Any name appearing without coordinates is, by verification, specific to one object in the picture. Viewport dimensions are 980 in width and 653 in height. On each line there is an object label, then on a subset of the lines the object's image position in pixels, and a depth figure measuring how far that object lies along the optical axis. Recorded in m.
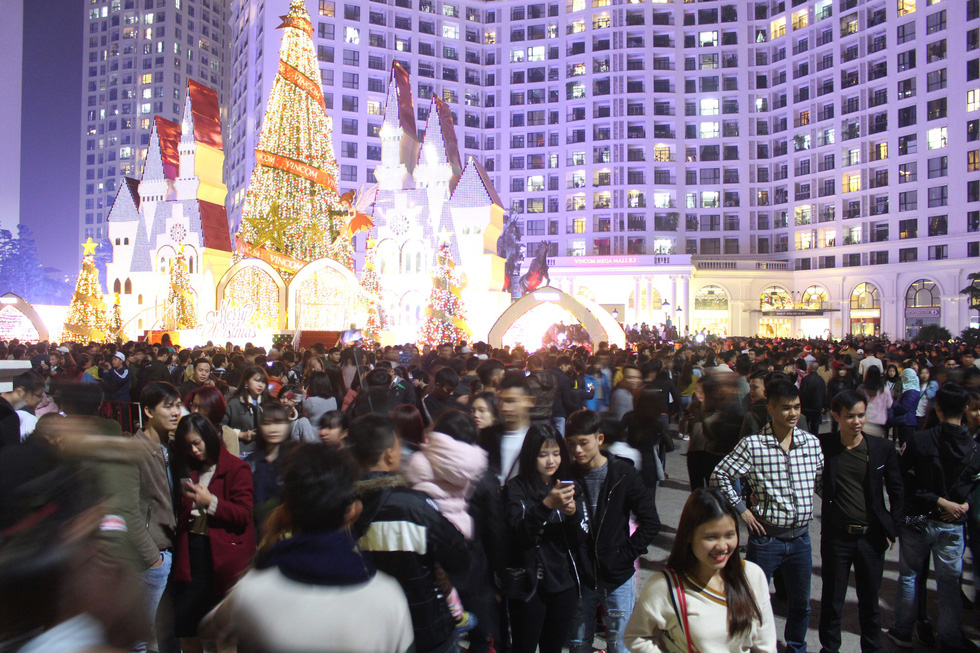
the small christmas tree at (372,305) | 24.97
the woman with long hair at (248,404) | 6.03
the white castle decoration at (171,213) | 33.53
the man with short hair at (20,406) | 4.81
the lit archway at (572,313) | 19.00
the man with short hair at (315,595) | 1.99
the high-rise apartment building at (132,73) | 88.19
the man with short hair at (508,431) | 4.50
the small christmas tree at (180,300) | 26.98
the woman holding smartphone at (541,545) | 3.38
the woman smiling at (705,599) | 2.57
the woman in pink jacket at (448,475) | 3.31
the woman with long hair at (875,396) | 8.07
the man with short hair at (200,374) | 7.89
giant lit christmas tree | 25.36
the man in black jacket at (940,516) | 4.38
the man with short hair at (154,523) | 3.43
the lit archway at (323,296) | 24.67
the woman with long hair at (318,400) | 6.09
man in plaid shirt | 4.01
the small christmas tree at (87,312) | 26.70
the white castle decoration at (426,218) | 30.91
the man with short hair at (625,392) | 7.06
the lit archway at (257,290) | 24.58
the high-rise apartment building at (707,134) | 47.88
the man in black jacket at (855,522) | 4.10
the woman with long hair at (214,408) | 4.53
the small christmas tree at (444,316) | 22.53
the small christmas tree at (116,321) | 27.36
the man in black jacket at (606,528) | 3.56
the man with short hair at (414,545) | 2.82
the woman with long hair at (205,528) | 3.55
